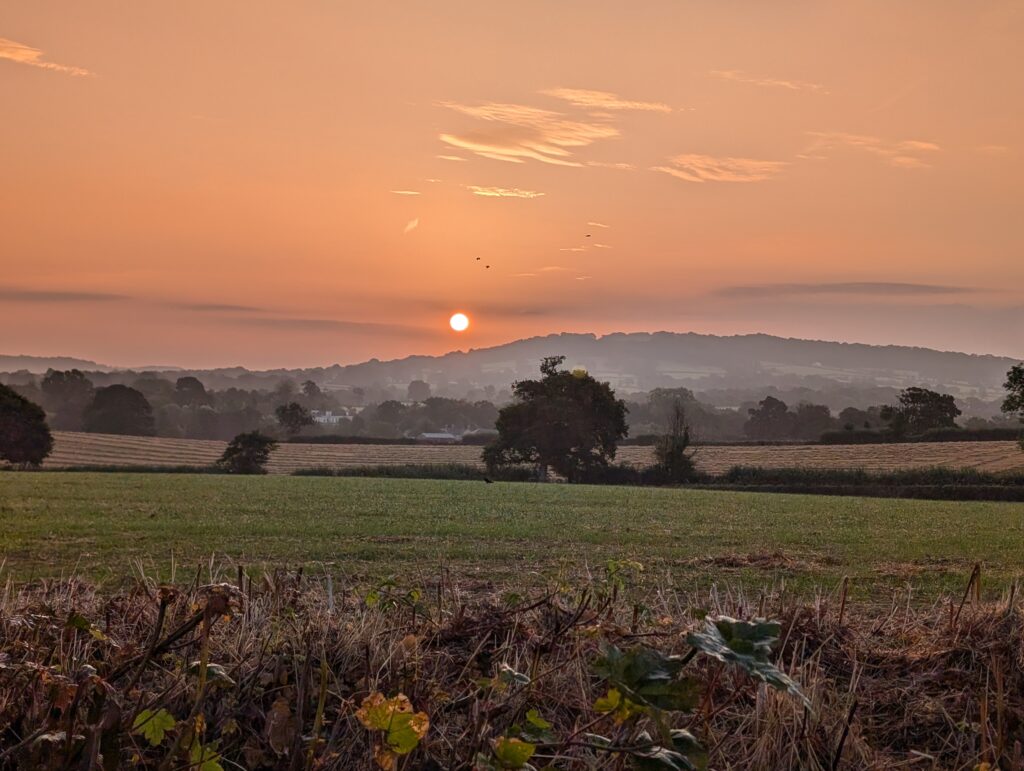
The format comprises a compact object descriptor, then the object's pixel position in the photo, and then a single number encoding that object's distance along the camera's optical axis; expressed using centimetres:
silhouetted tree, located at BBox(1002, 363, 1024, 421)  4766
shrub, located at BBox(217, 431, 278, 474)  6750
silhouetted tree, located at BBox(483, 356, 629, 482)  6644
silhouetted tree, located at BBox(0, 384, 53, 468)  6228
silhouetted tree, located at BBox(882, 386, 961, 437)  7919
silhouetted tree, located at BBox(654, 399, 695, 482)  6266
